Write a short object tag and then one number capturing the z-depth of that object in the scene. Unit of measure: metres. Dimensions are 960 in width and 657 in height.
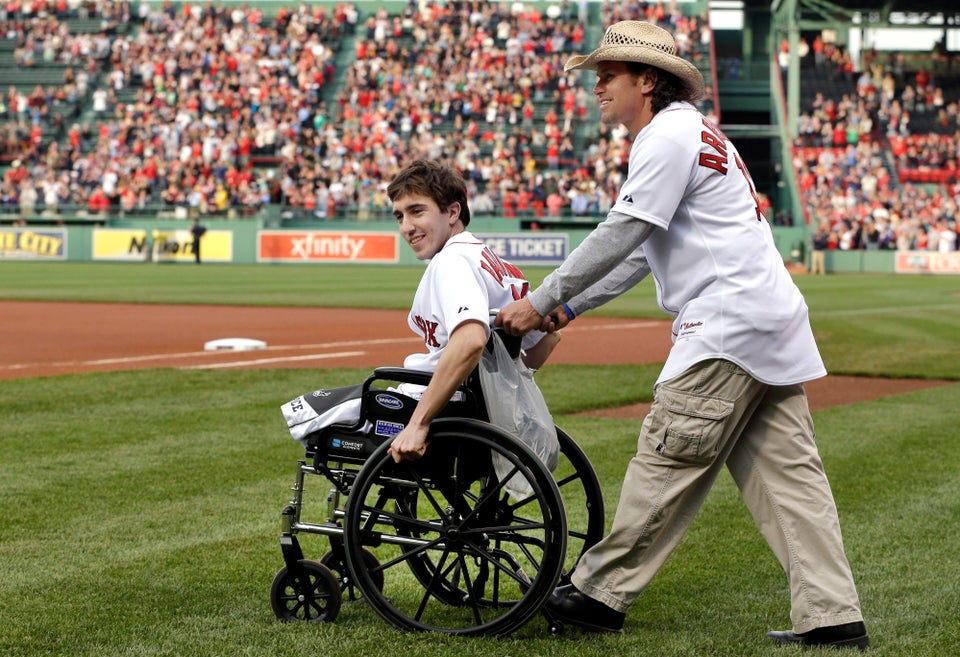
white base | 14.97
